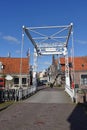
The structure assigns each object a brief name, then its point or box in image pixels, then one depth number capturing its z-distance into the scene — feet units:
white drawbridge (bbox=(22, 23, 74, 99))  42.13
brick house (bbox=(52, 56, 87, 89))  67.29
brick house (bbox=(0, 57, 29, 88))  63.52
